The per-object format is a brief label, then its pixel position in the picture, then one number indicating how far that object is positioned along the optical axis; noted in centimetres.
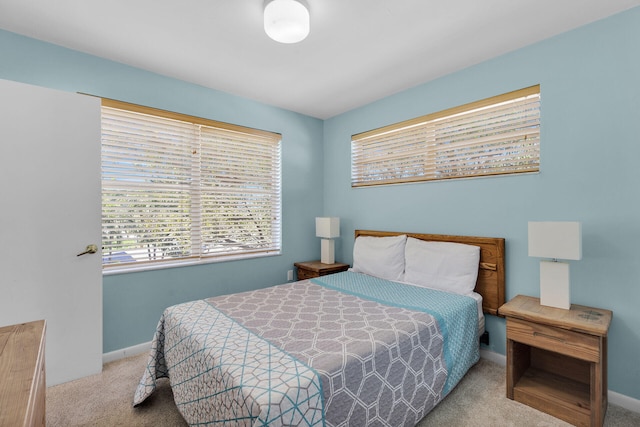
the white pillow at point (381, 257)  291
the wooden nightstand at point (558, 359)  167
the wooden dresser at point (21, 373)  74
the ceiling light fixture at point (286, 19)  176
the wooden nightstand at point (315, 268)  337
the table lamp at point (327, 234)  360
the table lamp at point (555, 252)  184
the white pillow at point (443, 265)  244
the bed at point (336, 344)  124
